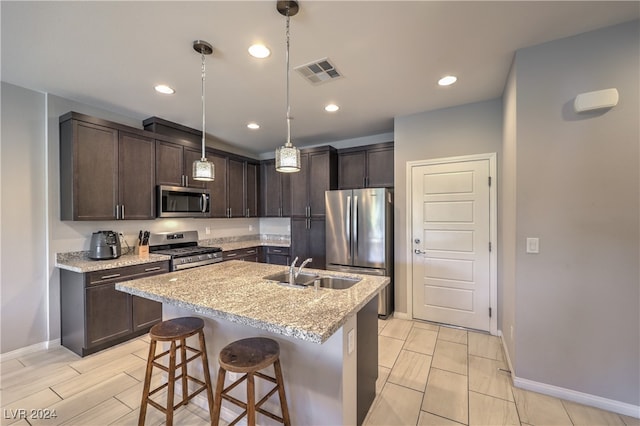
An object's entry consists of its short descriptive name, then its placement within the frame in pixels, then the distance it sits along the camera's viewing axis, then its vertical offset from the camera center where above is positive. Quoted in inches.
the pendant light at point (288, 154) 64.2 +14.3
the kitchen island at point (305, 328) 50.9 -25.9
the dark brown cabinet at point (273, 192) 188.5 +14.5
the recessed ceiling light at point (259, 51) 79.1 +48.5
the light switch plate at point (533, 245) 82.1 -10.7
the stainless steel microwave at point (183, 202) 136.3 +5.8
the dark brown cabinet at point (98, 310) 102.9 -39.5
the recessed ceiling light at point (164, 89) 103.5 +48.5
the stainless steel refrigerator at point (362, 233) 137.4 -11.7
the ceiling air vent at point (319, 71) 89.0 +48.8
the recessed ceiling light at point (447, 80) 99.0 +49.1
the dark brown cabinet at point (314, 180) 168.1 +20.1
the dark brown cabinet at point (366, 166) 157.8 +27.3
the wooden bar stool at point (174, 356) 65.2 -37.3
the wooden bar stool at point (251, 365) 53.7 -31.2
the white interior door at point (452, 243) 121.6 -15.2
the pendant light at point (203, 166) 78.7 +13.7
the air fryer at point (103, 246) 115.3 -14.3
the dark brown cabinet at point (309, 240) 167.9 -18.5
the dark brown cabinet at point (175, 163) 136.9 +26.0
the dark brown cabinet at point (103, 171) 108.4 +18.3
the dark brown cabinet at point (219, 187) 164.9 +15.6
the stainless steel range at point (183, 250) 131.7 -20.3
